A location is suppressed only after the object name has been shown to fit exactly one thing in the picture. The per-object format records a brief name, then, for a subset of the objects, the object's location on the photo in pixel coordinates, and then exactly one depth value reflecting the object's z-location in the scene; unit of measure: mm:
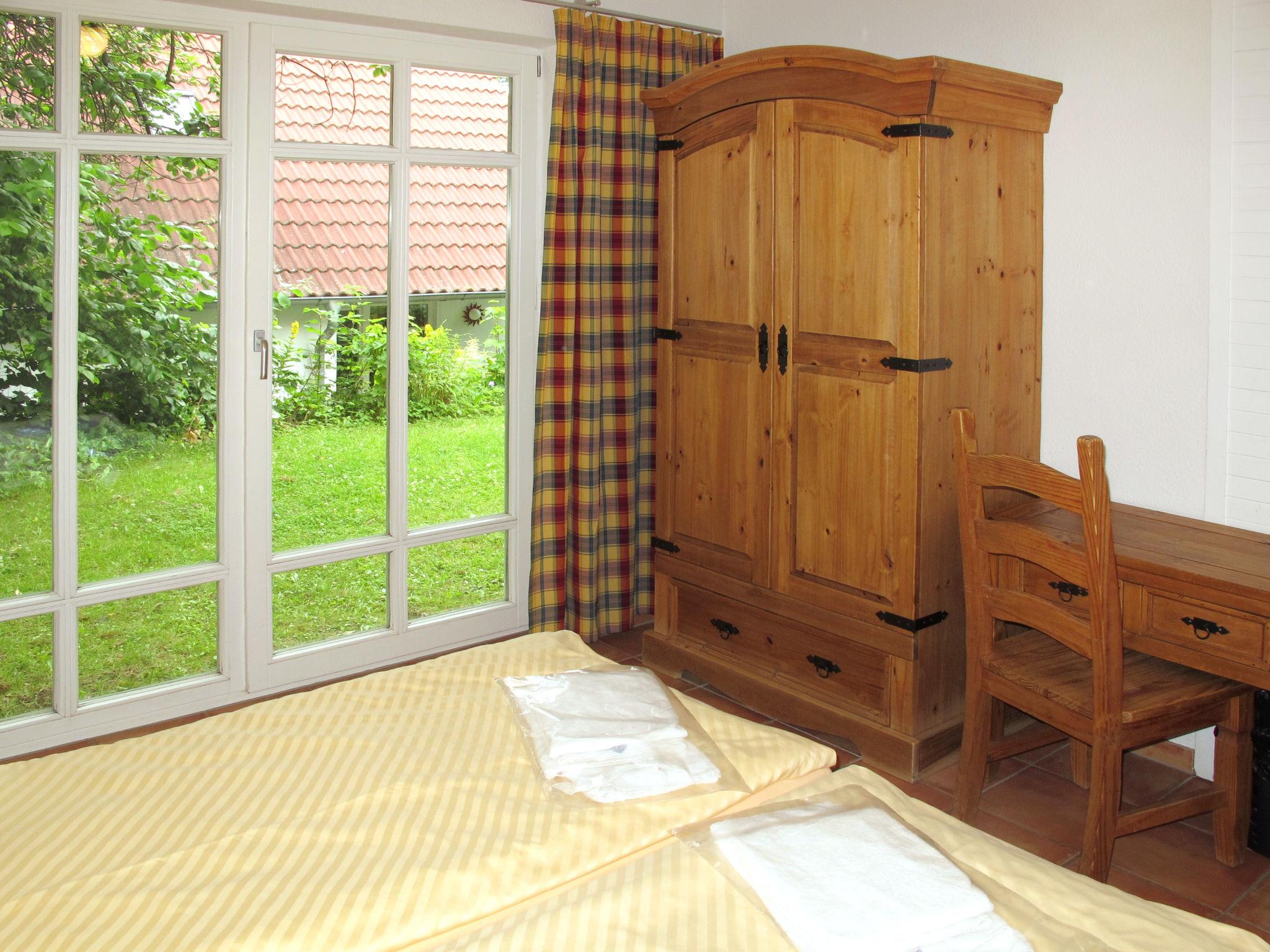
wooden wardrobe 2914
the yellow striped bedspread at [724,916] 1408
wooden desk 2330
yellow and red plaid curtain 3781
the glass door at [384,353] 3387
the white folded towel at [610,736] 1808
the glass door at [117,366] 2949
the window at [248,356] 3008
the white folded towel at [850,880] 1400
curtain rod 3719
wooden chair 2357
